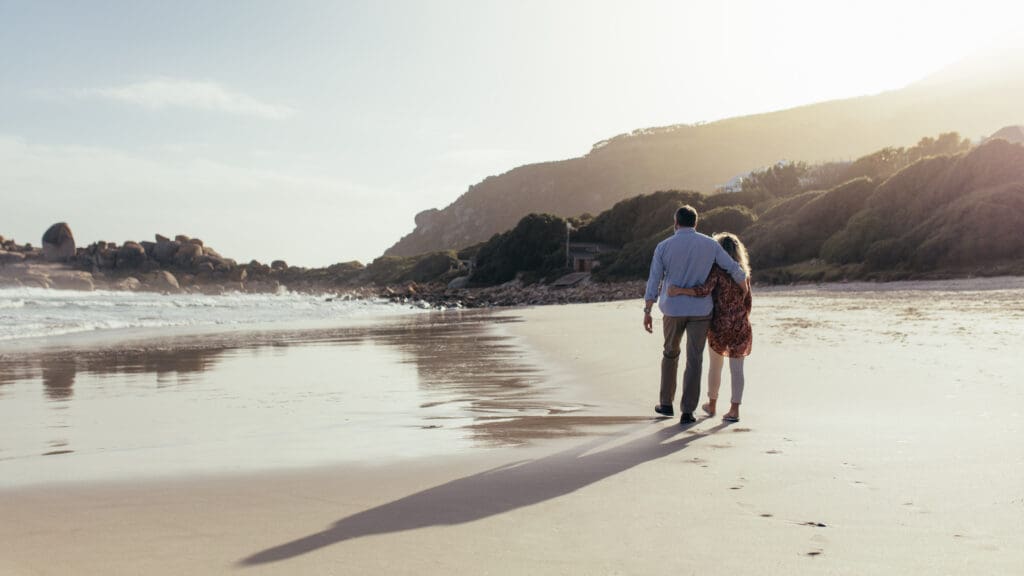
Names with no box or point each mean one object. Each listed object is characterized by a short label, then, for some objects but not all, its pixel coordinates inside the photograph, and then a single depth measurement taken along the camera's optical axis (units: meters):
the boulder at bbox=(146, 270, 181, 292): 82.25
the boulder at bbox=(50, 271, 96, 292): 77.78
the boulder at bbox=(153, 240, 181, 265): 95.94
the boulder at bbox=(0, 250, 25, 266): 80.83
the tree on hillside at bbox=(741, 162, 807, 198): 64.88
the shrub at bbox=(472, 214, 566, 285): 62.12
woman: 5.46
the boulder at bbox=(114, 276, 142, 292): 82.93
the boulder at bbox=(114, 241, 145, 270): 92.81
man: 5.40
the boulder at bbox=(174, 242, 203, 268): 94.94
